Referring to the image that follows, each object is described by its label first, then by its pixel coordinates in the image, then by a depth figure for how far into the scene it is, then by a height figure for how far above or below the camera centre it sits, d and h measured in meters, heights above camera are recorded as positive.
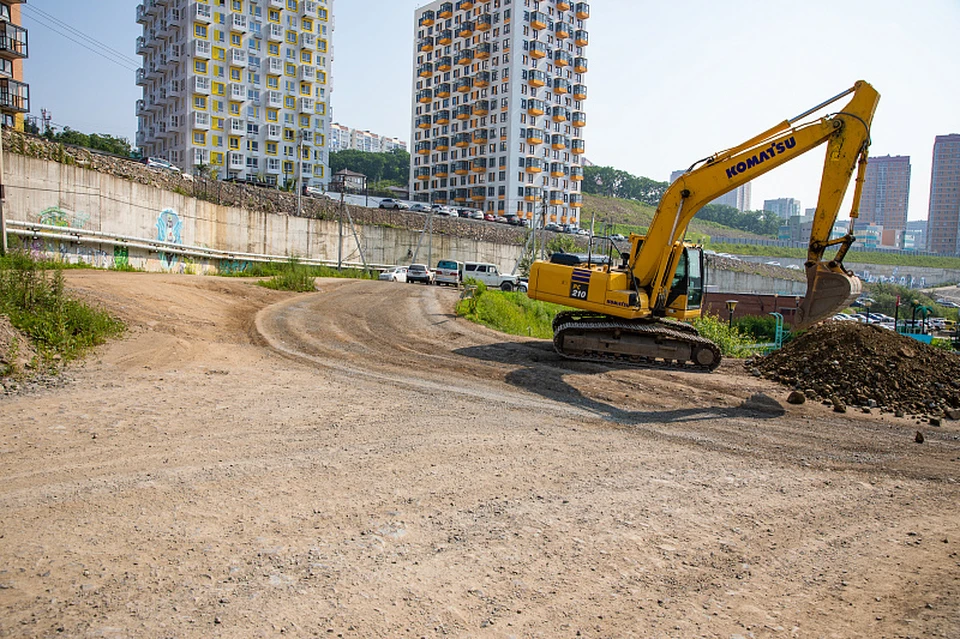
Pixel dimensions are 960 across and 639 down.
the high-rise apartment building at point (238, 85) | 79.69 +22.82
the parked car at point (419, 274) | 42.03 -0.45
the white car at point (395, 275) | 43.30 -0.61
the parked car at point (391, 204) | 65.88 +6.36
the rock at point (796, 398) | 10.90 -1.90
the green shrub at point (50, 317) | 10.98 -1.18
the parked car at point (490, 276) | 42.19 -0.34
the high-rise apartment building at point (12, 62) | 48.59 +14.48
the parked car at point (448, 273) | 40.78 -0.29
